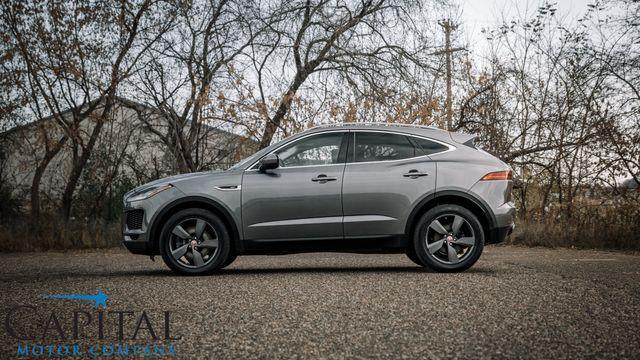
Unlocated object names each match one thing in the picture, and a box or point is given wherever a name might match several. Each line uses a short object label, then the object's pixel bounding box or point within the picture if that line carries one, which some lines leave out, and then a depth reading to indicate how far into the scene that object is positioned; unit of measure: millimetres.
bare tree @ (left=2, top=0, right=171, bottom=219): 16297
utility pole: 17828
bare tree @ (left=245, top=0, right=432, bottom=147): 17422
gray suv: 8172
